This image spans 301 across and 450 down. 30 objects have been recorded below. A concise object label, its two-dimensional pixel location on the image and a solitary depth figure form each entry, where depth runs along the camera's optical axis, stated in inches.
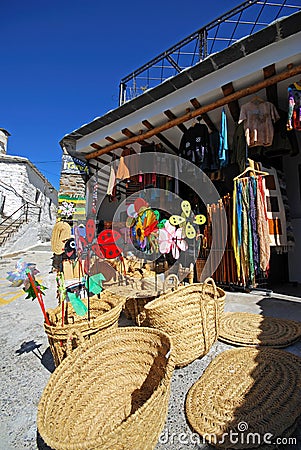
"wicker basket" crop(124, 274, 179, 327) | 82.5
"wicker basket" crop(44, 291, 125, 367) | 53.0
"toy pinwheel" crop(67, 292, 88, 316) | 57.4
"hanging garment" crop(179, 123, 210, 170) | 153.9
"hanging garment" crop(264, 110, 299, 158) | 129.2
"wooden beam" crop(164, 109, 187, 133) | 146.8
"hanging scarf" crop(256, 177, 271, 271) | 111.3
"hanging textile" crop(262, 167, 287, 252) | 119.9
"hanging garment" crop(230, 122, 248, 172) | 130.7
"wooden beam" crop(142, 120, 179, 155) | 161.0
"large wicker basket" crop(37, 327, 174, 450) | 32.9
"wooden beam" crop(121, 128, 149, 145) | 169.1
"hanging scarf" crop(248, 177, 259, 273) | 113.7
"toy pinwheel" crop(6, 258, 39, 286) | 60.6
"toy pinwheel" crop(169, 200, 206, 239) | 125.8
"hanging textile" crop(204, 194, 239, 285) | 132.5
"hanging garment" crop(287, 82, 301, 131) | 102.4
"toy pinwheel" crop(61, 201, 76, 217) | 196.2
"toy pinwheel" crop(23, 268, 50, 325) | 61.6
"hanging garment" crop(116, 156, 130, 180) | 188.1
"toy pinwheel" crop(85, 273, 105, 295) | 65.7
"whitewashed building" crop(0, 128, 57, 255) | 431.2
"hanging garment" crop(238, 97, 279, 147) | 120.0
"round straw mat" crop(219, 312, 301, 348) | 70.9
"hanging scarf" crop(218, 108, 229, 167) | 136.4
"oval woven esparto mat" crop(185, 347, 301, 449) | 40.2
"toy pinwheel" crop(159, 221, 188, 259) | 119.1
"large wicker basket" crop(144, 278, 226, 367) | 59.2
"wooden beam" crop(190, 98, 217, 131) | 134.1
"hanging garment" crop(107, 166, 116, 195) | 194.9
